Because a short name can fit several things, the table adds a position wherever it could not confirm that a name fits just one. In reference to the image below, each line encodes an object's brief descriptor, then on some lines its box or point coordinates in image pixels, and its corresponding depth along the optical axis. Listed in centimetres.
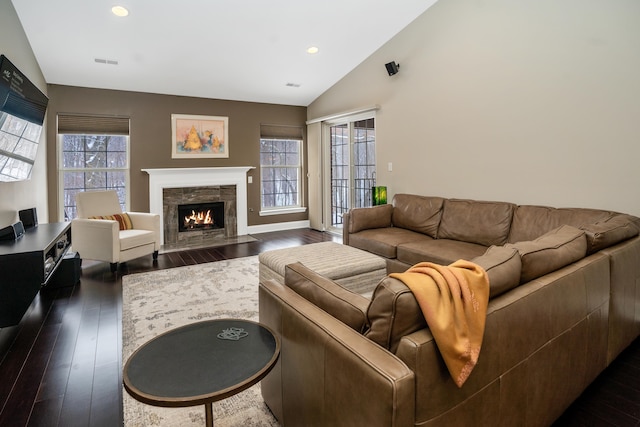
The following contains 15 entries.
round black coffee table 119
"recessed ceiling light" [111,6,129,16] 372
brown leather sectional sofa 106
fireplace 585
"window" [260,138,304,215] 709
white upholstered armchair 434
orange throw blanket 107
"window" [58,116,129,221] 533
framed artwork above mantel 606
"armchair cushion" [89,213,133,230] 478
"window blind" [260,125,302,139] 694
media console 248
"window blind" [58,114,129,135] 523
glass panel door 599
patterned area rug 185
